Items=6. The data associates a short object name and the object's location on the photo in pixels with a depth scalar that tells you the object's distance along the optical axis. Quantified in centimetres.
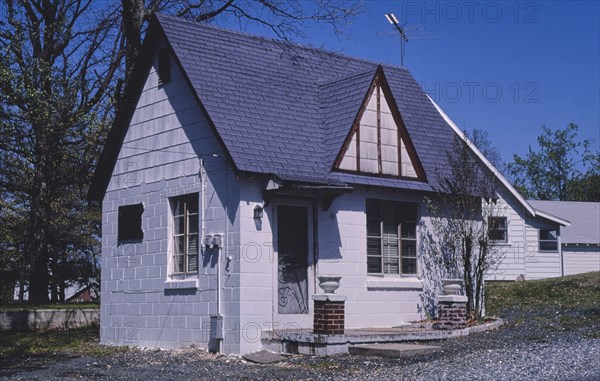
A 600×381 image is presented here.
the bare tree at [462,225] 1798
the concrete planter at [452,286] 1650
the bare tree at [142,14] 2320
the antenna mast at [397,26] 2272
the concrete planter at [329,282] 1417
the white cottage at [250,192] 1498
